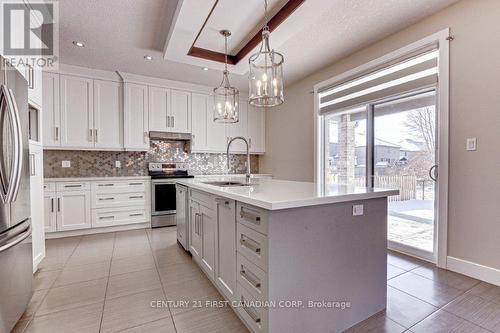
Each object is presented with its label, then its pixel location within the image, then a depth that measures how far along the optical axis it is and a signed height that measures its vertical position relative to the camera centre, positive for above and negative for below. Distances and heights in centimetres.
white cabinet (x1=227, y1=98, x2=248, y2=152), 504 +72
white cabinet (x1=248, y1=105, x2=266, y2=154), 527 +74
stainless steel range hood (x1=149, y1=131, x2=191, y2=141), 422 +49
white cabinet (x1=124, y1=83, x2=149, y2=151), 402 +77
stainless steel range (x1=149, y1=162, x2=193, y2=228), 409 -64
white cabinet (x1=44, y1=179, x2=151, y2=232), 346 -65
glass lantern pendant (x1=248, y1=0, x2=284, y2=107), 191 +70
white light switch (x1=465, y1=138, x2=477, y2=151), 219 +18
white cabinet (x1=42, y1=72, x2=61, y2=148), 354 +76
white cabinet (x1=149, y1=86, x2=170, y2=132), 421 +97
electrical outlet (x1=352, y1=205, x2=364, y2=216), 156 -31
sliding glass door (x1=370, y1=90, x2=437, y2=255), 266 -2
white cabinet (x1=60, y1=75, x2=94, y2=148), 366 +79
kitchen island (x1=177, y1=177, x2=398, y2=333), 129 -57
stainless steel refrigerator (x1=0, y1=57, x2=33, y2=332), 141 -29
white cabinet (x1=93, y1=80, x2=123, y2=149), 387 +79
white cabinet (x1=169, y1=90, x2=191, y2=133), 440 +95
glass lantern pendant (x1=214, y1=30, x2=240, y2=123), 257 +66
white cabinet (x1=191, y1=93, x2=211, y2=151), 459 +82
